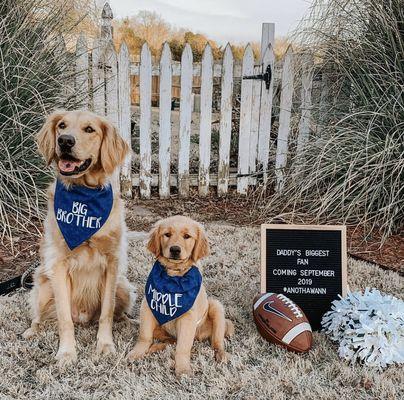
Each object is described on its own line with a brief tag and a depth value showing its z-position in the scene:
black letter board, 3.22
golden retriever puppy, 2.63
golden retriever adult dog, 2.65
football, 2.77
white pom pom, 2.62
